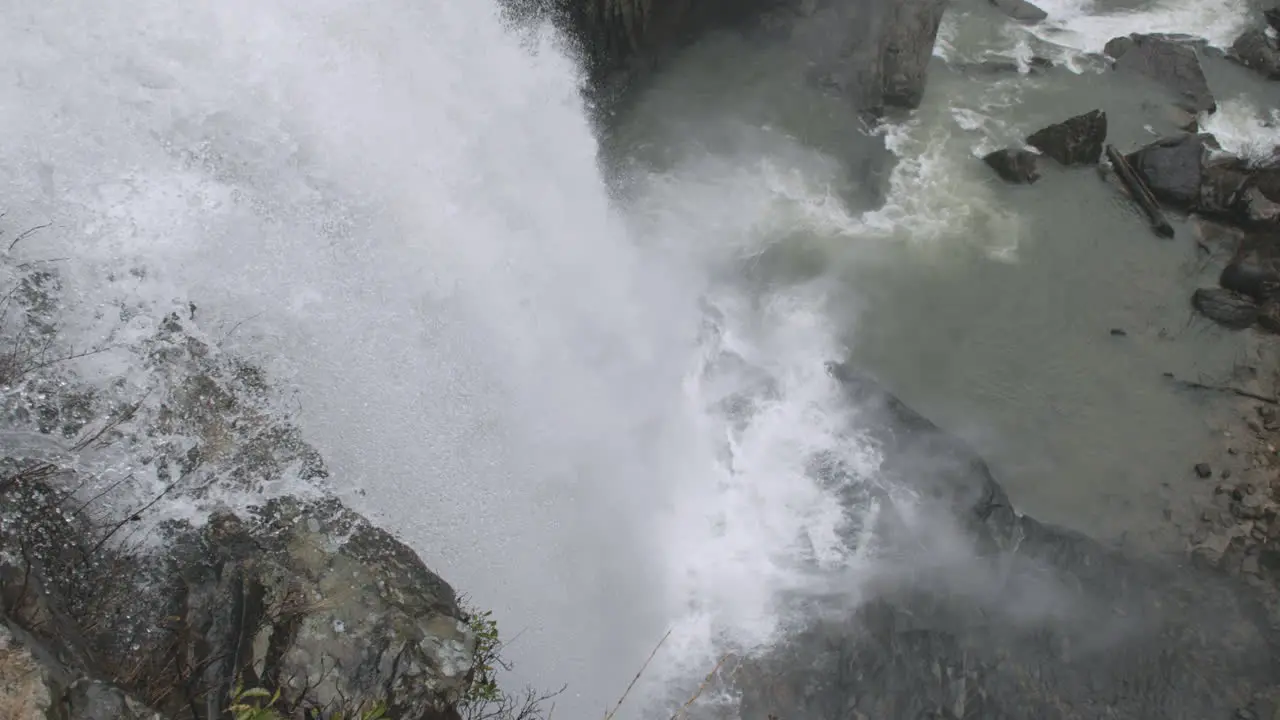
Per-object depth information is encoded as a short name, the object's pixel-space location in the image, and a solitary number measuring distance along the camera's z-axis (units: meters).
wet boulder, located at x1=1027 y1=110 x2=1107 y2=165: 17.67
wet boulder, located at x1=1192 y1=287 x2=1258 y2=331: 15.67
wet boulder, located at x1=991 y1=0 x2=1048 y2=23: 20.84
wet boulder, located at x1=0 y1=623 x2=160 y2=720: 5.29
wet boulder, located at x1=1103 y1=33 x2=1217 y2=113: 19.33
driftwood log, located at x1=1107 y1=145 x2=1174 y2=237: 16.88
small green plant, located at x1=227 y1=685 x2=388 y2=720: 5.21
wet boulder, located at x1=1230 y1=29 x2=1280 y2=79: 20.00
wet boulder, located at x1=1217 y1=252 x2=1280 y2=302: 15.80
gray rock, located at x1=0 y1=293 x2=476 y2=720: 7.28
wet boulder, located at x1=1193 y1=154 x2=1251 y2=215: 16.98
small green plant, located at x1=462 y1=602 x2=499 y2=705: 8.32
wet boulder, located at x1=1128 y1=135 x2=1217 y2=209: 17.22
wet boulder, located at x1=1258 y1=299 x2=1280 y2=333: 15.55
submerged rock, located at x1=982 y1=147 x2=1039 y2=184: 17.38
